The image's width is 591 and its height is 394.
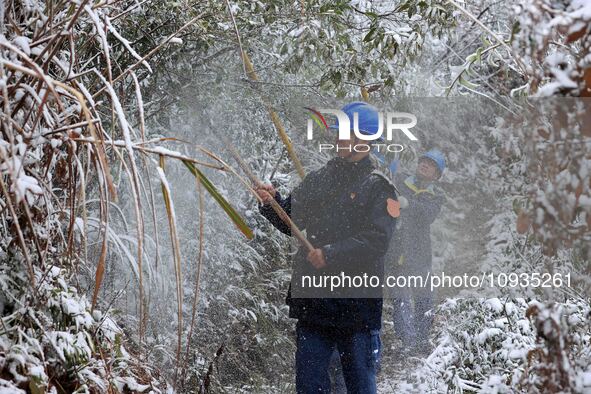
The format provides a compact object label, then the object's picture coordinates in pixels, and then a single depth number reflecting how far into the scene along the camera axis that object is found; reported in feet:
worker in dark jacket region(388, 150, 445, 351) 30.94
